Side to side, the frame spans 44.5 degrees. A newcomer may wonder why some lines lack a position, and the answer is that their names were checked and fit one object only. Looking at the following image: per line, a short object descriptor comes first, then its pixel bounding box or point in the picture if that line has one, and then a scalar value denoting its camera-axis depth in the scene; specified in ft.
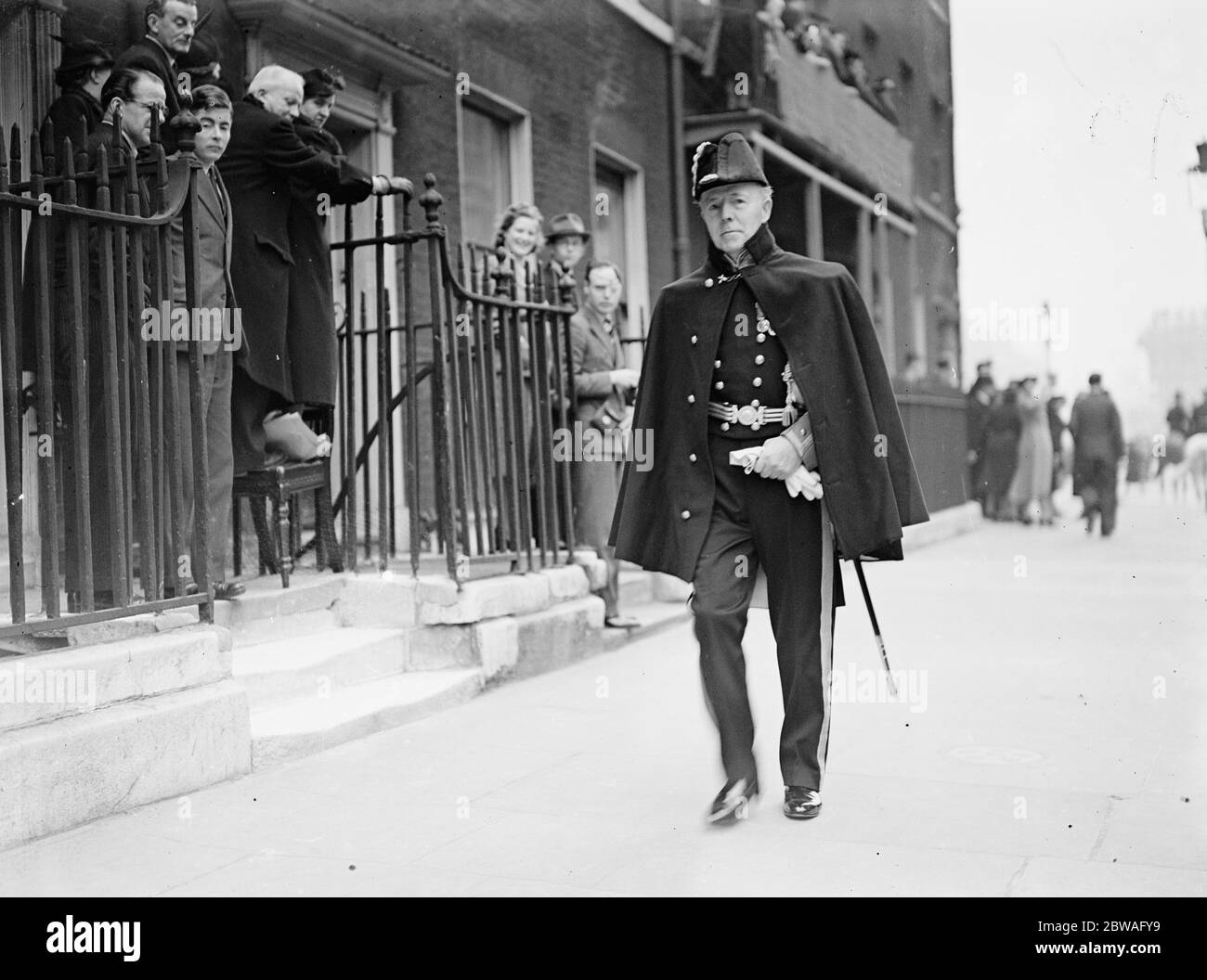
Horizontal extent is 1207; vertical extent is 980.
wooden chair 21.26
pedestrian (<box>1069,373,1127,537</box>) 55.52
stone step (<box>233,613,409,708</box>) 18.89
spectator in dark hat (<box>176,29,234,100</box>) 23.28
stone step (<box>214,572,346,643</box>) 20.02
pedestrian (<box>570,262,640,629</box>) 26.50
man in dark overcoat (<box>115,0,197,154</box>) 21.03
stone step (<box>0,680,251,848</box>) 14.11
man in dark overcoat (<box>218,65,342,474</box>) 20.89
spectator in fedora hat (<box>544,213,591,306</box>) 27.56
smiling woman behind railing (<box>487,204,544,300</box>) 26.16
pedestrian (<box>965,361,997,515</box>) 67.05
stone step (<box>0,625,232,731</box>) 14.34
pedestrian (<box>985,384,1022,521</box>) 65.26
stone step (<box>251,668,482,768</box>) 17.63
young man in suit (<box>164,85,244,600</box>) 19.04
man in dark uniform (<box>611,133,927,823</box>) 14.64
